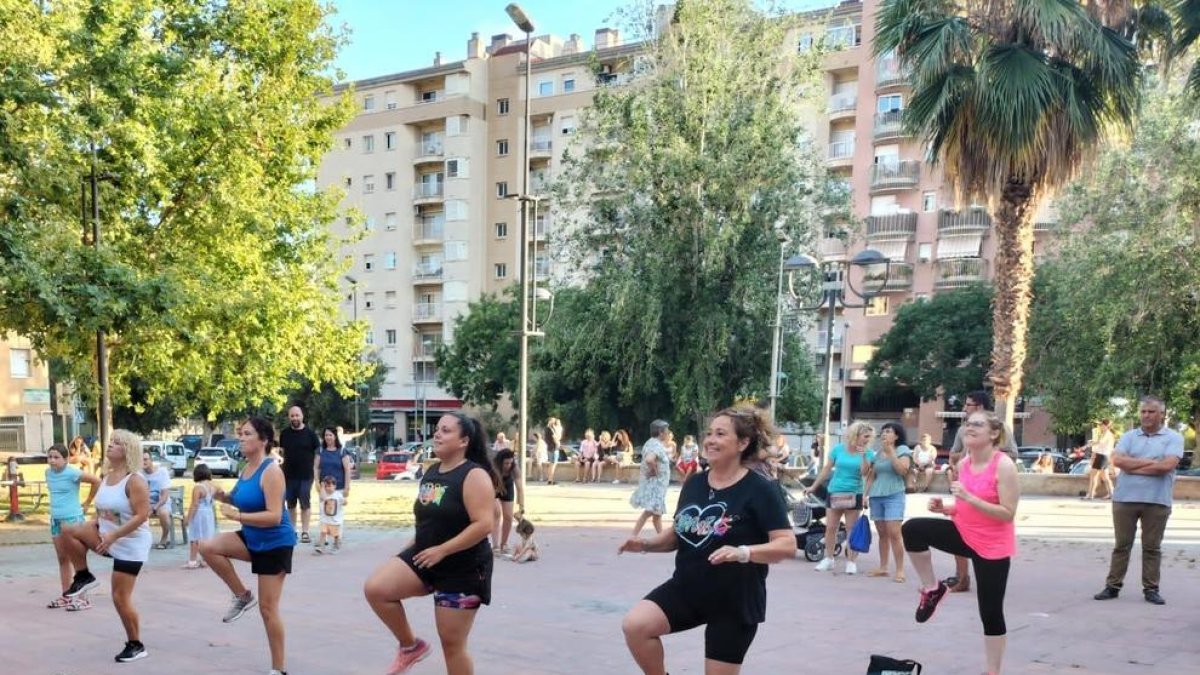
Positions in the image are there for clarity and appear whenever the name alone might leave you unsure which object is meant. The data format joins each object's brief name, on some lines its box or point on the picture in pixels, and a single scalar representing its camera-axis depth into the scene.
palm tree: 16.20
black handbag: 5.06
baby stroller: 12.08
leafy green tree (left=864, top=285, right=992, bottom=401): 46.38
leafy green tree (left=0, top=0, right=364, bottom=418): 13.52
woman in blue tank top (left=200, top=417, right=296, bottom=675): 6.29
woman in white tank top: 6.80
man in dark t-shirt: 13.02
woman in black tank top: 5.22
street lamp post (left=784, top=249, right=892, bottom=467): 16.69
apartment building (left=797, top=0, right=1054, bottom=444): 50.16
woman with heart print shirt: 4.41
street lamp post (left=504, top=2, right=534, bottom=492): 18.08
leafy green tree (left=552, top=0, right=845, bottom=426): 28.03
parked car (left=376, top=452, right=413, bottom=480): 37.16
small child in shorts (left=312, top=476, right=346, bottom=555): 12.98
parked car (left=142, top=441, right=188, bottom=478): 42.03
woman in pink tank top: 6.02
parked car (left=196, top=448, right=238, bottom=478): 41.50
